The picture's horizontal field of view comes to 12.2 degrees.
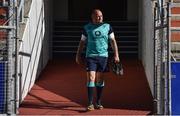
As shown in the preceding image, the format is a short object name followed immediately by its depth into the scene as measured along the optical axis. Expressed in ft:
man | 51.48
